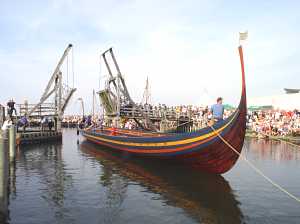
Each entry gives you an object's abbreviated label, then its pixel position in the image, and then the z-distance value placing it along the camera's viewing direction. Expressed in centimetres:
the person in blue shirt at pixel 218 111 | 1602
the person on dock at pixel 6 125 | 2113
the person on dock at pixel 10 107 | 3125
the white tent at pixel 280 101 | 5012
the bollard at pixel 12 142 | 2140
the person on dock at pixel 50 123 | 4147
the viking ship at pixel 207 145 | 1445
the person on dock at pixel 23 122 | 3583
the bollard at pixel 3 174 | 1013
